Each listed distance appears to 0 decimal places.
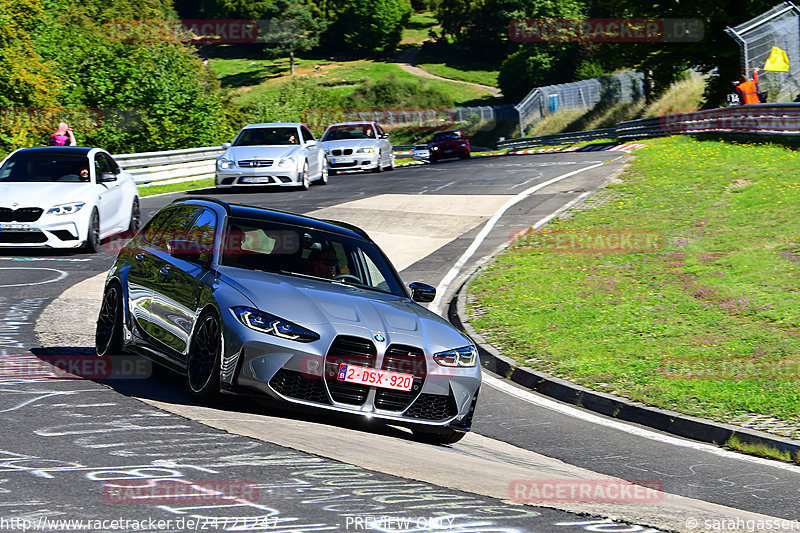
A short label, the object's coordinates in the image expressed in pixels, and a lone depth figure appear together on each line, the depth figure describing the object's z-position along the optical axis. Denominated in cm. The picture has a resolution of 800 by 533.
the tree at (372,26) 14750
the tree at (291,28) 14188
